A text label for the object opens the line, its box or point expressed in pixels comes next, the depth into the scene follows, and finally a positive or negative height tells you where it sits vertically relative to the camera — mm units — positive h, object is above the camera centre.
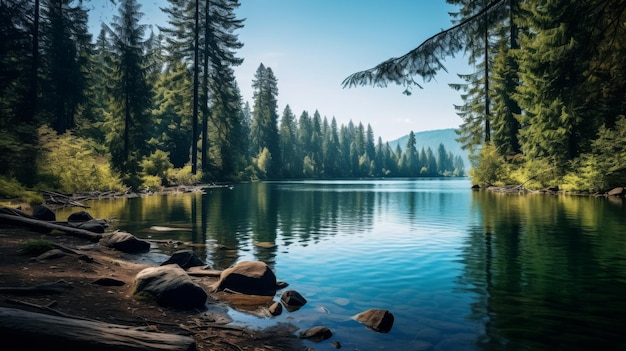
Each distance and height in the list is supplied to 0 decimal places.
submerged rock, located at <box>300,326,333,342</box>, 5957 -2390
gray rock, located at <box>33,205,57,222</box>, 13359 -1228
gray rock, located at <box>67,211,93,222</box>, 14777 -1477
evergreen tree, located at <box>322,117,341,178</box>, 126625 +8168
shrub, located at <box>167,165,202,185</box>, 41562 +115
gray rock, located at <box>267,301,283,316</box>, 7039 -2375
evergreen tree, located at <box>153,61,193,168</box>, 45031 +8431
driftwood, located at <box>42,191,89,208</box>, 22009 -1183
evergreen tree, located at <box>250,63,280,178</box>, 87938 +14752
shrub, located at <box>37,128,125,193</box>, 24812 +767
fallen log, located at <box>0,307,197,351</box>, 3686 -1544
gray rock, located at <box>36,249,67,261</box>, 8281 -1647
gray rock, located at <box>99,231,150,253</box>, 11422 -1923
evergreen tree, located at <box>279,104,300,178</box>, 101500 +7910
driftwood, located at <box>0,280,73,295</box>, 5750 -1727
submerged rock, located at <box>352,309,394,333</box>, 6305 -2335
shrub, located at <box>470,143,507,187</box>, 41156 +1149
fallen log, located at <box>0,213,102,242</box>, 11031 -1415
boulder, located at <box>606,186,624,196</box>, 27859 -970
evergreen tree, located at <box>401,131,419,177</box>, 161250 +7115
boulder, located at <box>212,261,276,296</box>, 8156 -2158
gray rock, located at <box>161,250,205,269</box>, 9828 -2060
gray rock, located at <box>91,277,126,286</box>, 7391 -1965
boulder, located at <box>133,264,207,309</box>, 6949 -1996
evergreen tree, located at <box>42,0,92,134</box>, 38812 +11676
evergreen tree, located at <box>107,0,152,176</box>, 35875 +8625
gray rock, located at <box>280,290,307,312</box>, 7410 -2347
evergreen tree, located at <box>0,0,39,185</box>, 21984 +4762
